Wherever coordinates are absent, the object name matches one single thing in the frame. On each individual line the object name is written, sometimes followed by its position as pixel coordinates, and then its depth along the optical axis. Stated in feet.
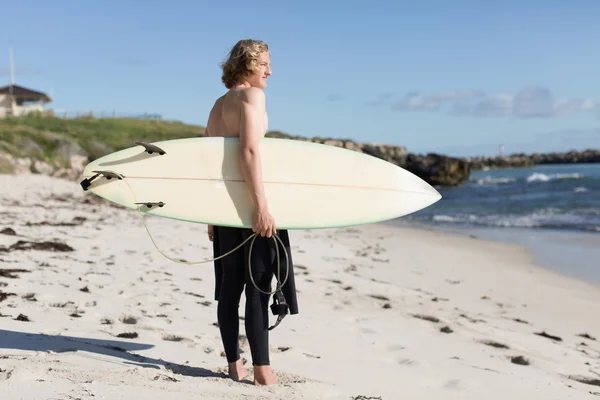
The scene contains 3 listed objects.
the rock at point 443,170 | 124.41
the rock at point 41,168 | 56.95
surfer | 7.92
